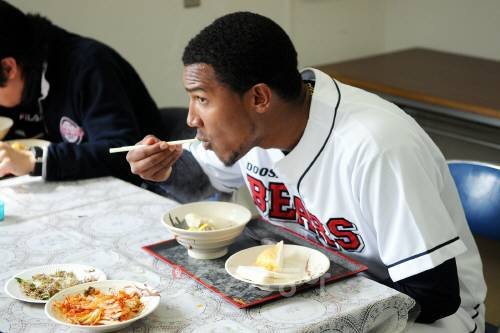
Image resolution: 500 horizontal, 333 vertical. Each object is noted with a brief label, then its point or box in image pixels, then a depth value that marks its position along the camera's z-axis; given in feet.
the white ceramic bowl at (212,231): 4.51
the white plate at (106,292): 3.74
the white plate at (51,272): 4.23
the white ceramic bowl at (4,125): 7.18
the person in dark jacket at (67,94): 6.53
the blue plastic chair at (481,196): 5.82
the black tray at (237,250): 4.10
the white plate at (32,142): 7.05
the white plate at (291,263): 4.11
